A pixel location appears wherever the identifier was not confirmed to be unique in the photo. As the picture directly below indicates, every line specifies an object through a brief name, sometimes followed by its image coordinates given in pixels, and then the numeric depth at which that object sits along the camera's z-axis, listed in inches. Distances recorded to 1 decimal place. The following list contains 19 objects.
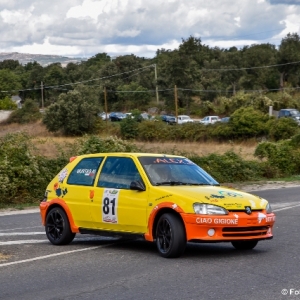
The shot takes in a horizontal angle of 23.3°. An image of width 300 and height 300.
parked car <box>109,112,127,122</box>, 3208.7
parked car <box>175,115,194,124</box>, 2979.8
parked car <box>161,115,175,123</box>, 3005.9
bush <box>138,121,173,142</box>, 2625.5
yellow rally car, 406.3
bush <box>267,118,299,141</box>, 2337.6
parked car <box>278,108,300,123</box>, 2615.7
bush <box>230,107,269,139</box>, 2487.7
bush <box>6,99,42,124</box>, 3240.7
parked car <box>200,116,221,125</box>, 2748.5
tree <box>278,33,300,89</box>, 3629.4
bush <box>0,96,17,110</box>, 3814.0
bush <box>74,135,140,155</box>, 1111.0
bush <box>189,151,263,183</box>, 1239.5
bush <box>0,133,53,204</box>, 959.0
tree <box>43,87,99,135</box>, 2797.7
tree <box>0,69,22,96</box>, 4269.2
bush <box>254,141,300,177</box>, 1393.9
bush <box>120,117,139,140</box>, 2677.2
